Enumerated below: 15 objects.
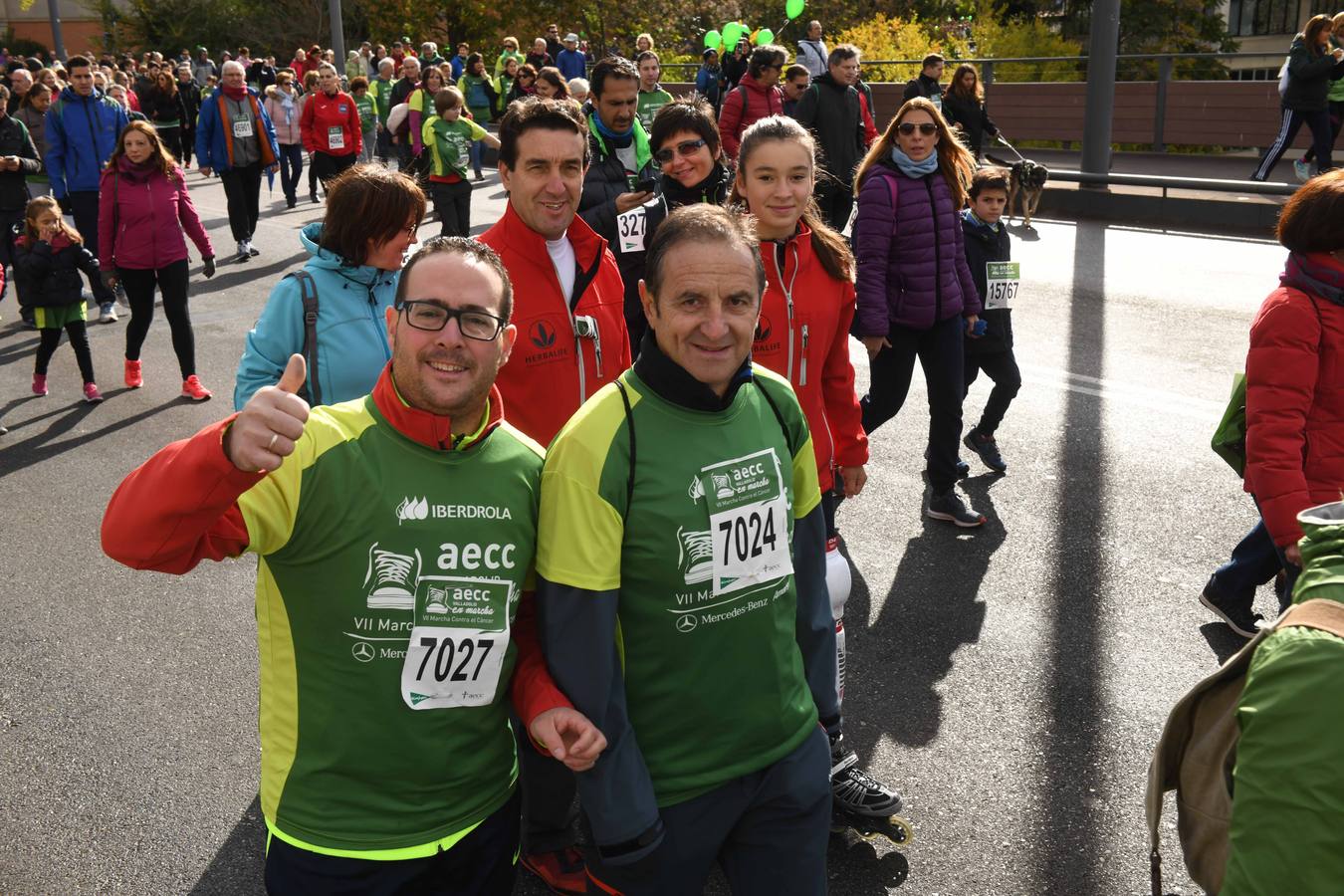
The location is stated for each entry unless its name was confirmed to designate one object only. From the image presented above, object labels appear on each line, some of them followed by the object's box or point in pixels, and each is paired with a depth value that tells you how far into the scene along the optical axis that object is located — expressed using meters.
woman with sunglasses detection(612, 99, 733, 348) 5.16
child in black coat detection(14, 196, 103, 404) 8.98
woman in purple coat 5.73
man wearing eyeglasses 2.43
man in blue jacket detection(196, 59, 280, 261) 13.77
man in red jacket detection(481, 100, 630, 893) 3.90
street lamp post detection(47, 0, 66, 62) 38.88
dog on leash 14.36
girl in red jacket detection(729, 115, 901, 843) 4.09
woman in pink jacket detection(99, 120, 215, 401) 8.69
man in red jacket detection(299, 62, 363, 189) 15.81
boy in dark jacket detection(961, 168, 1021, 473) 6.74
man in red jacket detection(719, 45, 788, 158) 11.88
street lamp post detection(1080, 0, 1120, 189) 15.22
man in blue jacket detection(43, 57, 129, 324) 11.69
